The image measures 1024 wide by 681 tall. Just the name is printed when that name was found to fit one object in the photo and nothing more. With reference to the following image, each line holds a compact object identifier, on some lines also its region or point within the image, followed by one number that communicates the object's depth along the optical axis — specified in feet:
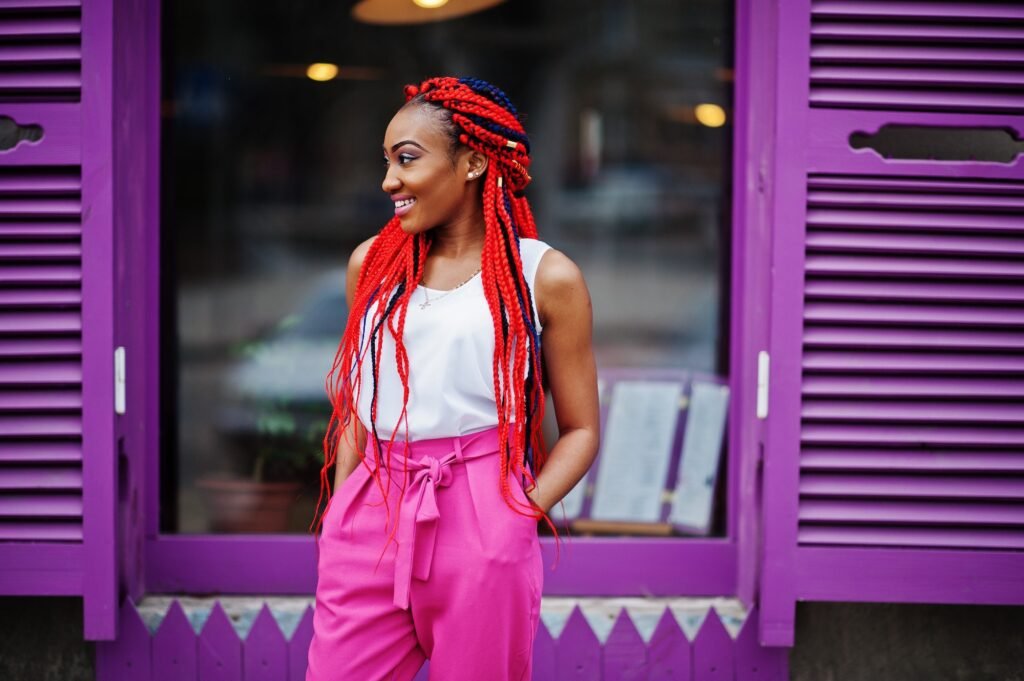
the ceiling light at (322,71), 16.21
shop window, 13.11
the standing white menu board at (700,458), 12.89
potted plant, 12.89
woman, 7.05
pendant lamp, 14.85
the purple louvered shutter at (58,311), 9.87
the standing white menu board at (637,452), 13.46
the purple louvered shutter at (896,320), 9.92
